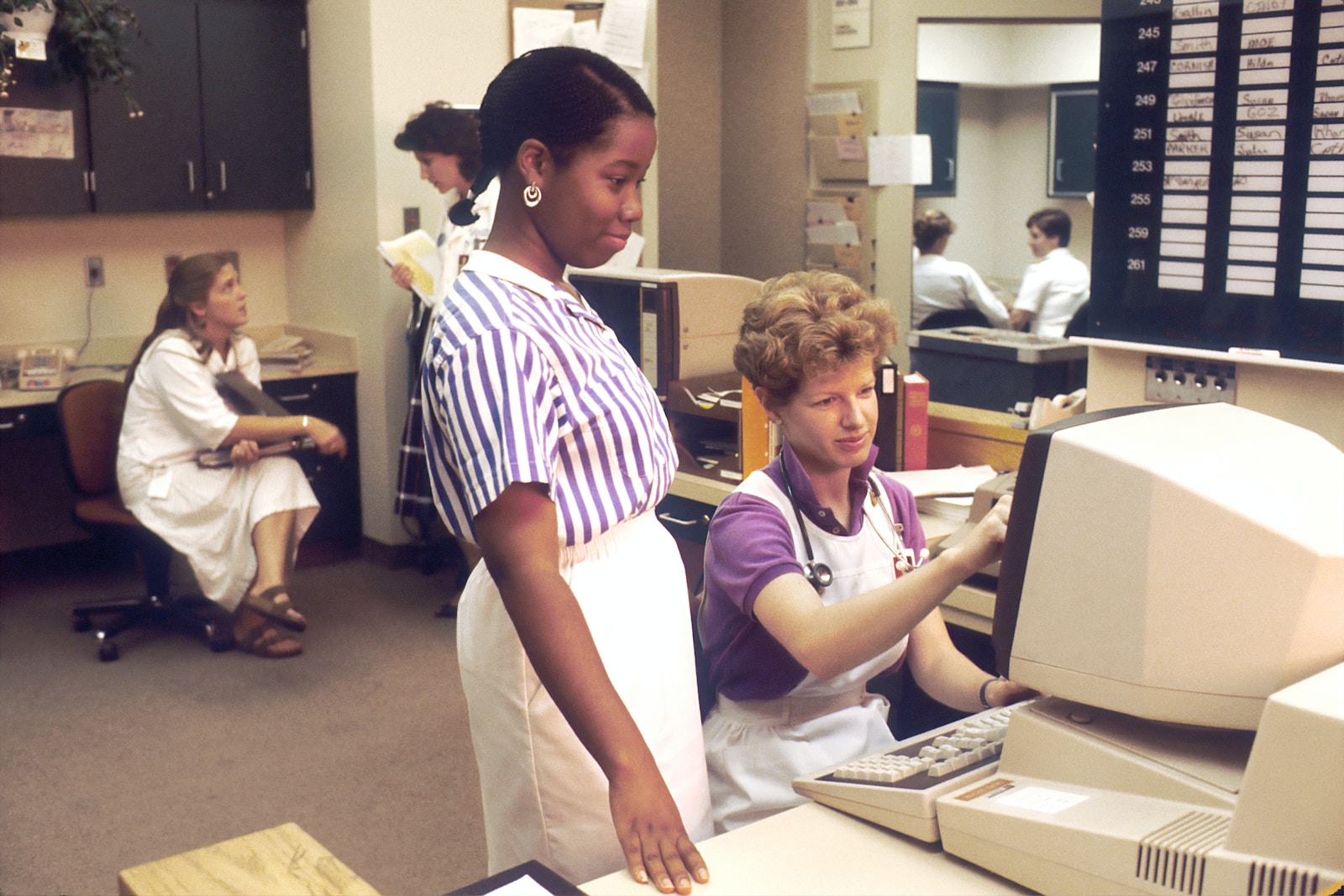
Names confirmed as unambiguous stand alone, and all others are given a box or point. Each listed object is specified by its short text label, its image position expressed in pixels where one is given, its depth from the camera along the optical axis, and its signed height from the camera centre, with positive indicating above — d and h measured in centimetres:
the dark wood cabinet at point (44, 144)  443 +35
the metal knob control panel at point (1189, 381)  225 -24
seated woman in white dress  398 -66
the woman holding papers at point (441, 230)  420 +5
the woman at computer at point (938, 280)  624 -17
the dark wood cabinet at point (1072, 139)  862 +69
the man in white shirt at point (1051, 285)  647 -20
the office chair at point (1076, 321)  466 -27
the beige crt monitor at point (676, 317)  316 -18
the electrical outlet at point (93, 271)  500 -9
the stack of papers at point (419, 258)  443 -4
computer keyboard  123 -51
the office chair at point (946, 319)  571 -32
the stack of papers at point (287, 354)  485 -40
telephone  443 -41
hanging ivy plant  400 +64
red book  279 -38
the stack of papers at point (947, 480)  263 -48
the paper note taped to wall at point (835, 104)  574 +62
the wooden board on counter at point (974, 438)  279 -42
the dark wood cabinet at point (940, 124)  862 +79
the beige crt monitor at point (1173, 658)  96 -33
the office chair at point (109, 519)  409 -84
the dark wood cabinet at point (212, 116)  467 +48
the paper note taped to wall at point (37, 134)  443 +38
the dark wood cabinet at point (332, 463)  488 -82
